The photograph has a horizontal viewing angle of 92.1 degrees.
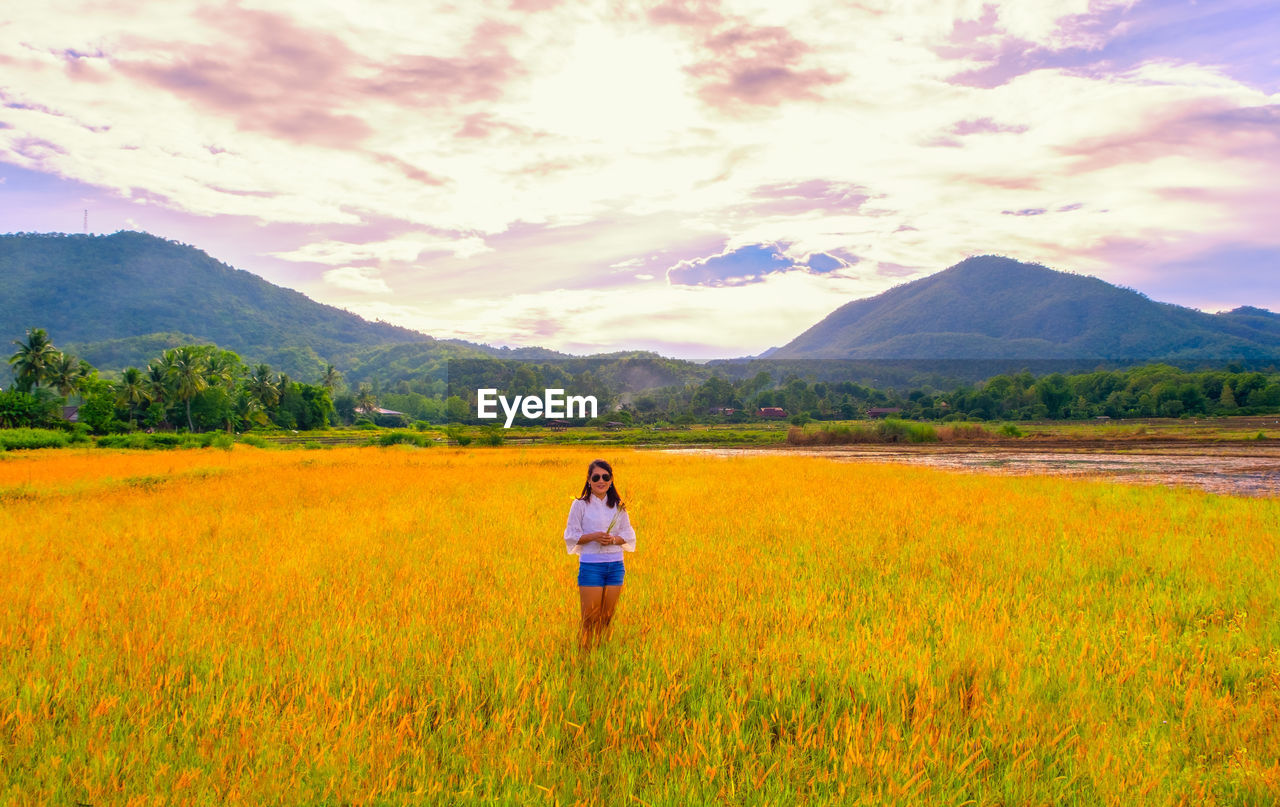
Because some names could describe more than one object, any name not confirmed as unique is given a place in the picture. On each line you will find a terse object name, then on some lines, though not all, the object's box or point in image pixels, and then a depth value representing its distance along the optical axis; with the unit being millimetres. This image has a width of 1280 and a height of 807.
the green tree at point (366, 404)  120812
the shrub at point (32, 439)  36344
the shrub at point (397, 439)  47625
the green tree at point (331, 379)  110688
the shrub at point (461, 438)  49812
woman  4711
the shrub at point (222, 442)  40375
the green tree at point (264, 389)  80062
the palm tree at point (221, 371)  76312
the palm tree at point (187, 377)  66375
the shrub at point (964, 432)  61750
